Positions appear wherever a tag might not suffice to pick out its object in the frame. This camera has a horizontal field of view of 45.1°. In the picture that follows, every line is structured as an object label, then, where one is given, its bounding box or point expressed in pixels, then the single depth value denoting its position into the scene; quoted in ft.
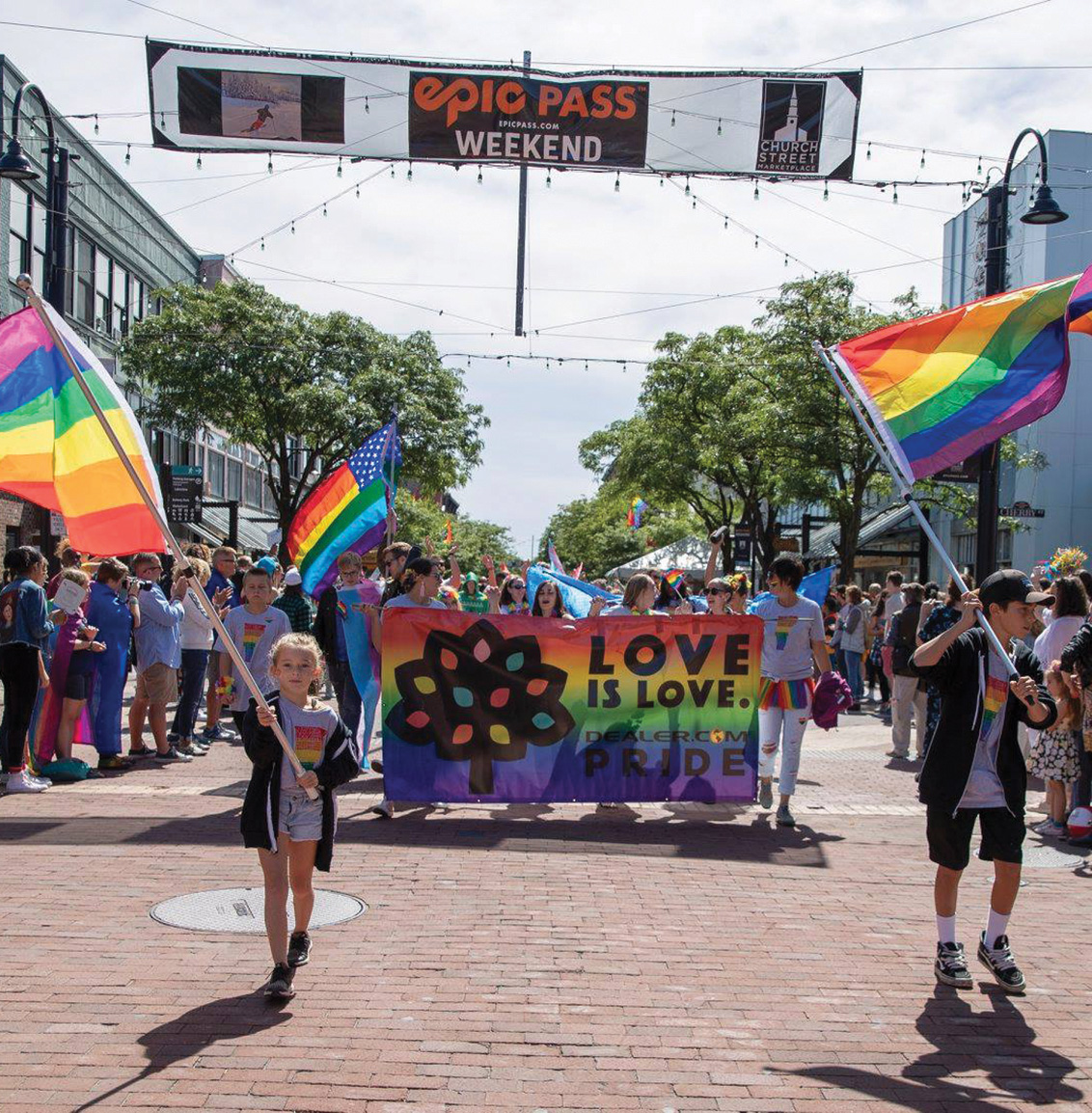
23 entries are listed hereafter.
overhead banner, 51.24
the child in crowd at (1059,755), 29.14
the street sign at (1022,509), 78.66
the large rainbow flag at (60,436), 22.26
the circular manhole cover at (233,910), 20.56
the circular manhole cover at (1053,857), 27.27
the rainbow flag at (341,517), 43.19
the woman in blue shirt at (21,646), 31.86
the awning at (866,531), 133.18
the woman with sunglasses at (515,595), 46.39
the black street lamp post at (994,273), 45.83
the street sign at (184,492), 101.65
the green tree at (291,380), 103.60
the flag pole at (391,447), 50.36
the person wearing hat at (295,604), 37.63
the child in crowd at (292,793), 17.11
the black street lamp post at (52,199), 50.96
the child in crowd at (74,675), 34.53
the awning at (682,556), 126.41
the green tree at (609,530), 185.16
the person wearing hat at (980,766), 18.58
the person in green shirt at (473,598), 62.03
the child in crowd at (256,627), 32.55
